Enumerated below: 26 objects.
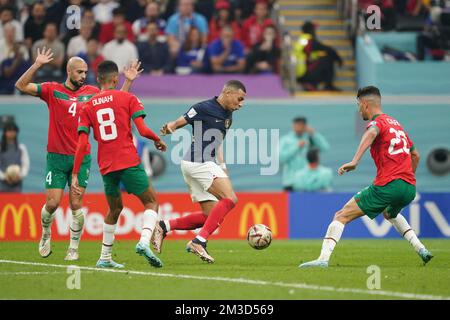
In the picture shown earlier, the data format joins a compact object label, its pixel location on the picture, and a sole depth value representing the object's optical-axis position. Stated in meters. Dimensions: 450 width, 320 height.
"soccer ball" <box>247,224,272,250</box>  14.07
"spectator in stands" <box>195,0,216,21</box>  25.12
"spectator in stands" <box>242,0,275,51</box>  24.66
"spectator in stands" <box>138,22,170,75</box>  23.97
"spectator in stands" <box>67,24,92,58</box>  23.95
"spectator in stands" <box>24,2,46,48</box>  24.19
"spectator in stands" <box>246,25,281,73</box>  24.22
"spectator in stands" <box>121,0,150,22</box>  25.05
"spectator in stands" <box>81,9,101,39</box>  24.16
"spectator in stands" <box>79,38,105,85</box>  23.72
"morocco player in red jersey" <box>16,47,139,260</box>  14.34
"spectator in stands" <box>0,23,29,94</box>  23.59
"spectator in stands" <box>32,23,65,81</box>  23.50
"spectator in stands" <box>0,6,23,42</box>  24.20
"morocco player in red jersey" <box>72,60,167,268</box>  12.61
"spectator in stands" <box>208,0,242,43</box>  24.42
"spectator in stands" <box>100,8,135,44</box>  24.14
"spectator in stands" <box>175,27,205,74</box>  24.23
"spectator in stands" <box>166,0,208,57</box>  24.33
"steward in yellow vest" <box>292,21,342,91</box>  24.83
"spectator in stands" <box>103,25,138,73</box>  23.58
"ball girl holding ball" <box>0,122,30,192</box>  22.69
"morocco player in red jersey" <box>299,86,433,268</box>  13.20
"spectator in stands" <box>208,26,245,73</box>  23.95
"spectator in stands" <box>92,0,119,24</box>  25.06
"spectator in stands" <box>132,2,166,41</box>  24.48
